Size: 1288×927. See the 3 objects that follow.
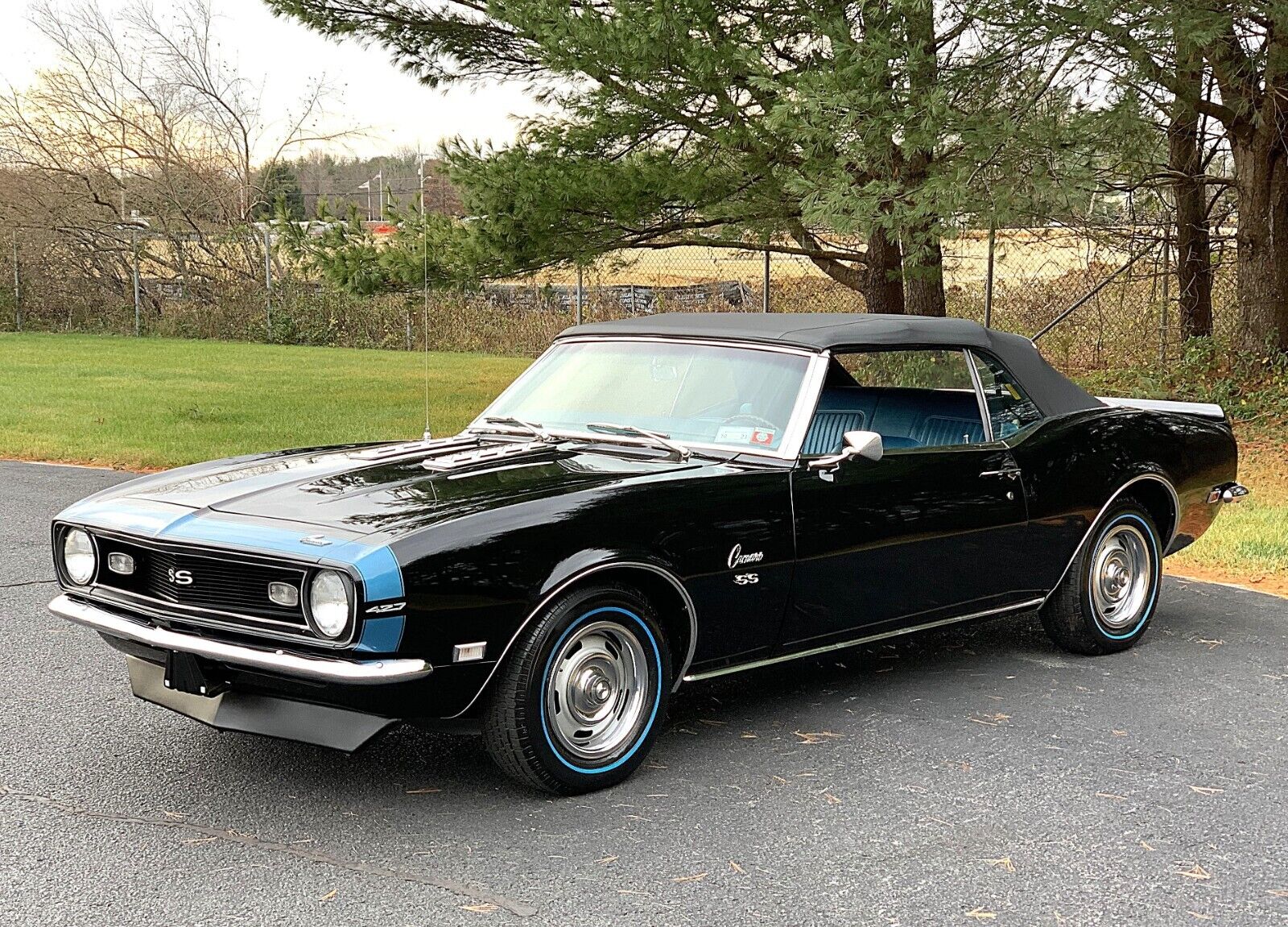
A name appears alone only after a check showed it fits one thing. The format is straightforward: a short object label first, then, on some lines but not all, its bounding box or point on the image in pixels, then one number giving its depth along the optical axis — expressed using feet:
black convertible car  13.21
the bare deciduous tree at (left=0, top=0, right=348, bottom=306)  99.66
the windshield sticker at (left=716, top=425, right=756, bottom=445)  16.98
